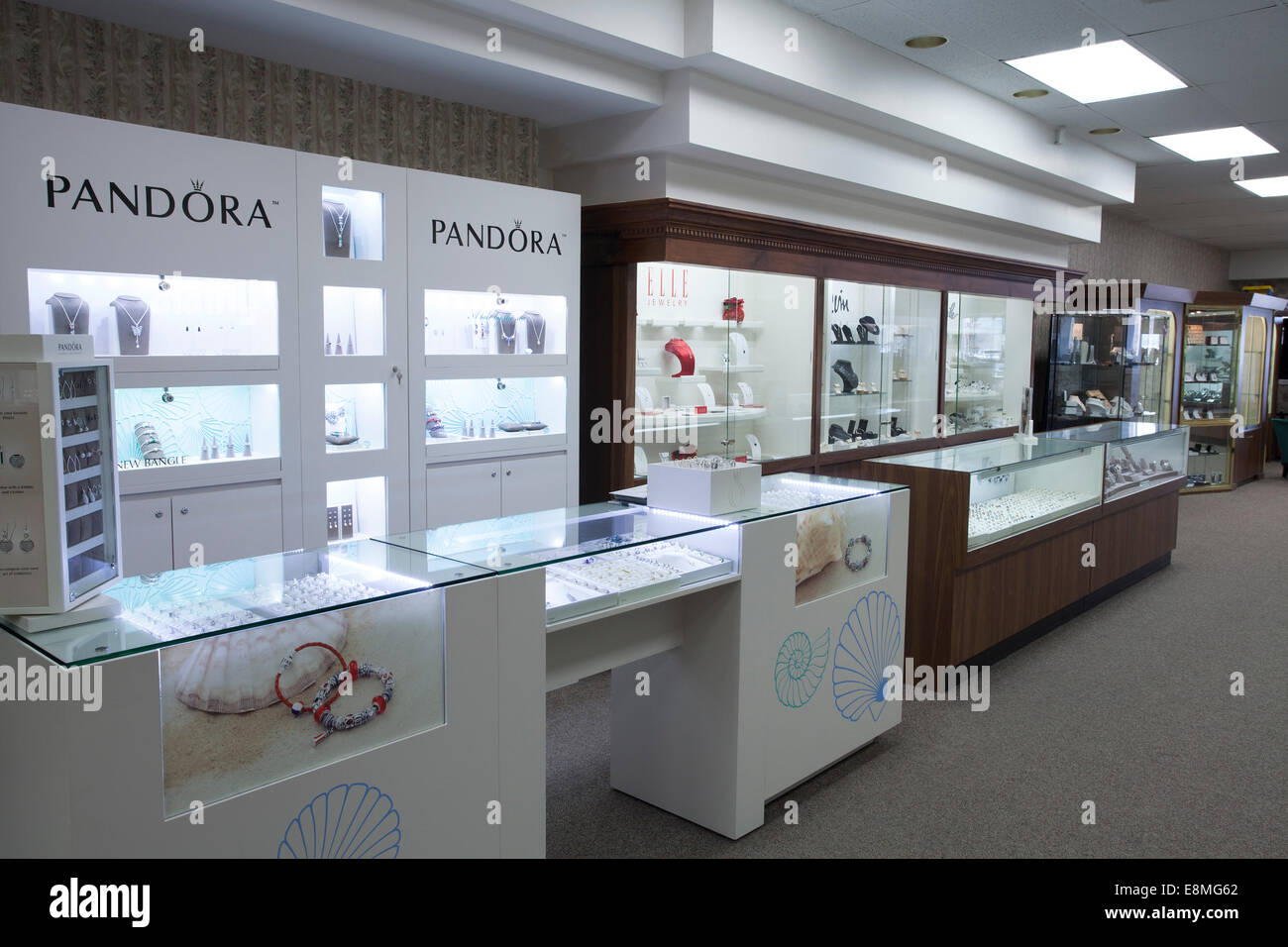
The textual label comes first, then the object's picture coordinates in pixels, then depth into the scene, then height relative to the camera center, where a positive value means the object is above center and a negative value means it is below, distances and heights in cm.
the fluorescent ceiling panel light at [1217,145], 746 +197
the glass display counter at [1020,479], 511 -56
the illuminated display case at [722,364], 562 +13
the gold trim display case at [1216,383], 1187 +8
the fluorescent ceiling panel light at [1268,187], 951 +206
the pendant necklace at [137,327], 361 +19
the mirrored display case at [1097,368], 969 +22
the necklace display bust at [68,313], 342 +23
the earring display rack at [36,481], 194 -21
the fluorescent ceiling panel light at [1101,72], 555 +192
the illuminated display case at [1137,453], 674 -49
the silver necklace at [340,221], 415 +69
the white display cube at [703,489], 337 -38
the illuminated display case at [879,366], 678 +16
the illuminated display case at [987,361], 803 +23
